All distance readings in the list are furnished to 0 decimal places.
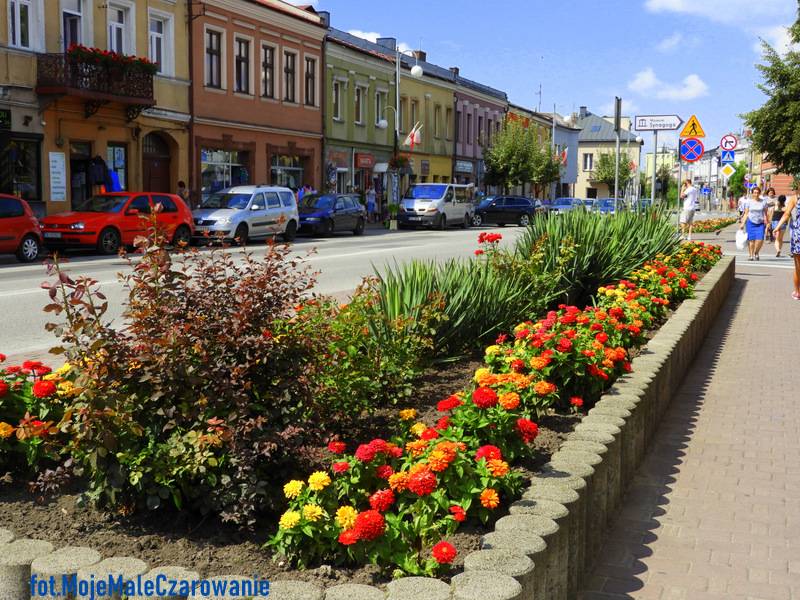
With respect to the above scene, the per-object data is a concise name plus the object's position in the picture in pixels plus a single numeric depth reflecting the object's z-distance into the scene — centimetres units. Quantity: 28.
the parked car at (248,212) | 2644
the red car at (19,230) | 1977
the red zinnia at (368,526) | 313
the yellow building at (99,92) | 2480
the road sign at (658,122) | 2028
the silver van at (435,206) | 4028
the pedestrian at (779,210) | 3828
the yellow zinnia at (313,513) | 325
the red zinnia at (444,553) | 299
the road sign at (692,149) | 2291
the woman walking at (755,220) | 2245
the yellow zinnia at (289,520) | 321
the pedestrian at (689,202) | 2569
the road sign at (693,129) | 2094
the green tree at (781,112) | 3334
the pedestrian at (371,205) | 4431
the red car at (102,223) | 2194
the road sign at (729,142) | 2925
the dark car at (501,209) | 4638
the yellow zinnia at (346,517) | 324
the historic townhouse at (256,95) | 3278
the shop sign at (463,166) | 5969
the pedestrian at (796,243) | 1334
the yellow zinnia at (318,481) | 337
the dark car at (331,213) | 3259
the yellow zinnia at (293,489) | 341
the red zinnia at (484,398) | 417
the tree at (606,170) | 8994
